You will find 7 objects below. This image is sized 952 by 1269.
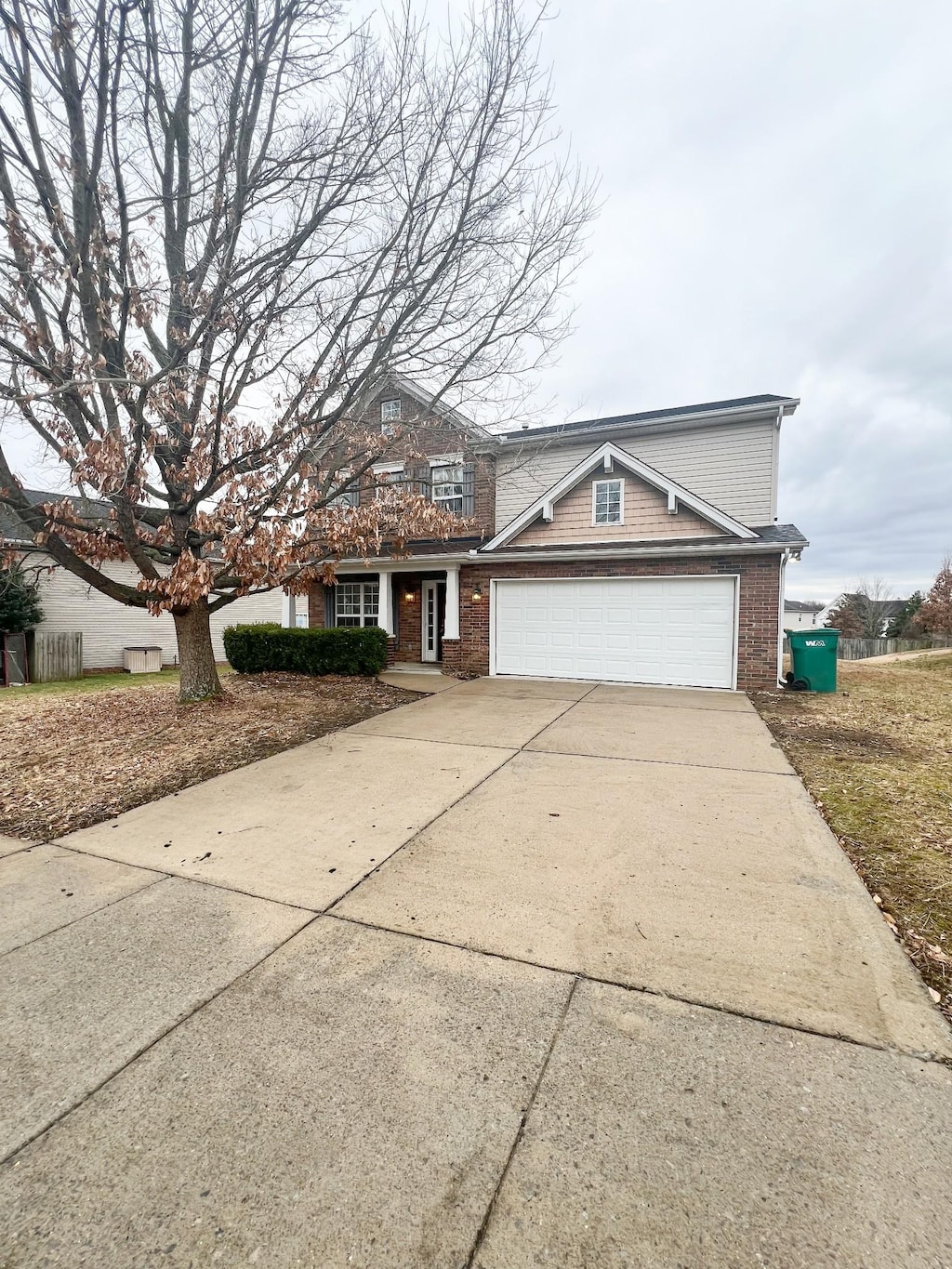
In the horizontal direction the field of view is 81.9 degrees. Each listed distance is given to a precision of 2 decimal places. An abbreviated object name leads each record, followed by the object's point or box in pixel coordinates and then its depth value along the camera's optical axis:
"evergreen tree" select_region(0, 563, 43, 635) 12.10
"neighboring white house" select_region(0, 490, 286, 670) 13.56
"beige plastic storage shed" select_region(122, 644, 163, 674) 14.54
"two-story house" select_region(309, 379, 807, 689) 10.10
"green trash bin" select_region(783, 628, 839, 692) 9.98
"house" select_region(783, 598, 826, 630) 48.03
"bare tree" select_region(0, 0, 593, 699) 5.51
